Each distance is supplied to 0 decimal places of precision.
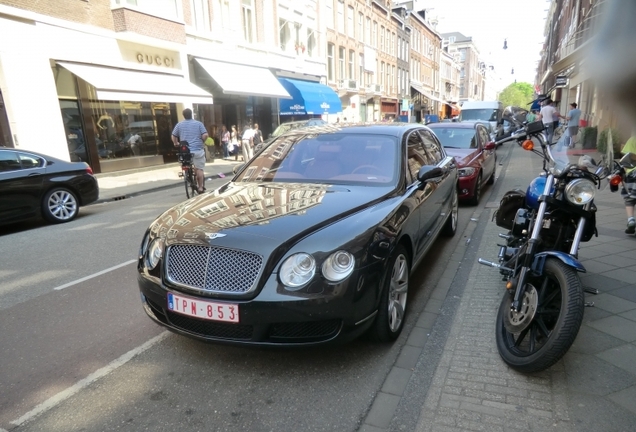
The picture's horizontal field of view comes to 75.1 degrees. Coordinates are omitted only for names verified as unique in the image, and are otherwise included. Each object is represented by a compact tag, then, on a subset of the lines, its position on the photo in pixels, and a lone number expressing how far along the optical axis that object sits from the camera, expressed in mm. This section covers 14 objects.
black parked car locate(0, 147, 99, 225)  7063
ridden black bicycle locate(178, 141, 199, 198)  9688
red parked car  7777
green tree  90688
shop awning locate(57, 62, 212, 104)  13273
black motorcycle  2516
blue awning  24625
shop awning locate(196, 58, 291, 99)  18703
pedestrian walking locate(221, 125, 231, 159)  20219
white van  23255
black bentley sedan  2564
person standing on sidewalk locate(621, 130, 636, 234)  5418
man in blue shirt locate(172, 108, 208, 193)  9766
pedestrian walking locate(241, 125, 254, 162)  18812
